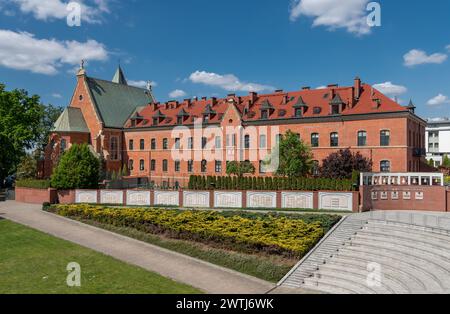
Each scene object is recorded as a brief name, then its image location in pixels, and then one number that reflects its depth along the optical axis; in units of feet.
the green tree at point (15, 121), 138.31
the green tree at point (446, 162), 243.15
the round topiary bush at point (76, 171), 109.60
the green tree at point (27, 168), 174.41
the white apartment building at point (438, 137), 355.36
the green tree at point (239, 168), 135.64
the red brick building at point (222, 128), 123.24
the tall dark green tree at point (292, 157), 114.21
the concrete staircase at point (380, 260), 46.70
